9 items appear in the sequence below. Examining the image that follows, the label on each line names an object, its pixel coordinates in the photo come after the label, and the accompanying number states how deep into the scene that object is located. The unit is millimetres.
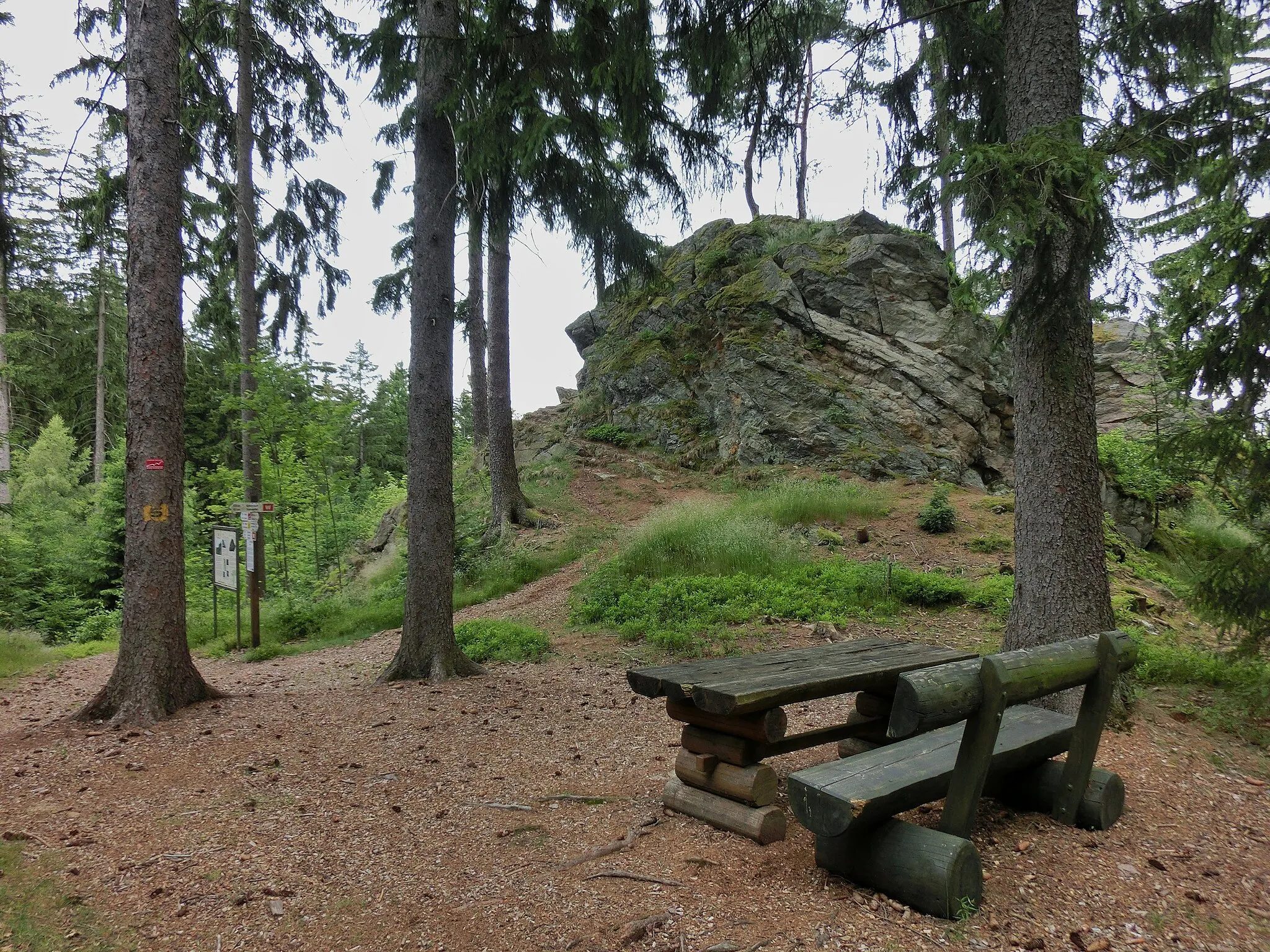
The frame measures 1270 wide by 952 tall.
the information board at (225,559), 9594
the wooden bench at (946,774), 2820
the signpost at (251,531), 9531
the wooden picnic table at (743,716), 3502
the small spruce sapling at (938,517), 11242
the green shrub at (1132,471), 12695
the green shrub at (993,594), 8148
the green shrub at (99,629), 13570
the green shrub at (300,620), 11203
